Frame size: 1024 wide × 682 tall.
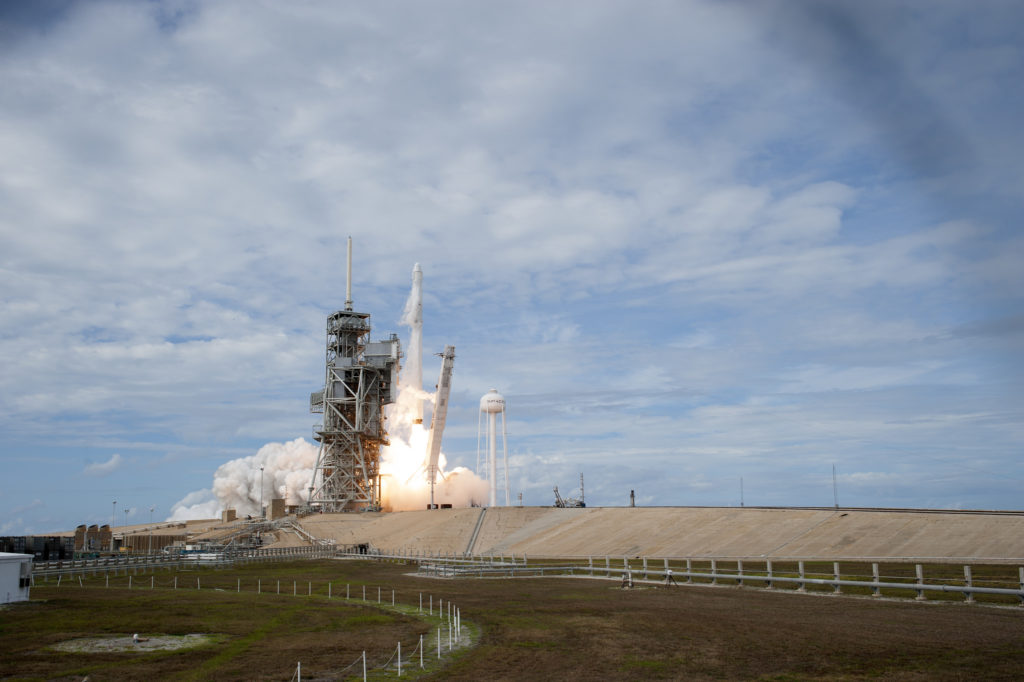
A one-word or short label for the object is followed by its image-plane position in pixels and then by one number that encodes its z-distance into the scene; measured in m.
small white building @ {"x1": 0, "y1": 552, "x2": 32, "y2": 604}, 34.06
